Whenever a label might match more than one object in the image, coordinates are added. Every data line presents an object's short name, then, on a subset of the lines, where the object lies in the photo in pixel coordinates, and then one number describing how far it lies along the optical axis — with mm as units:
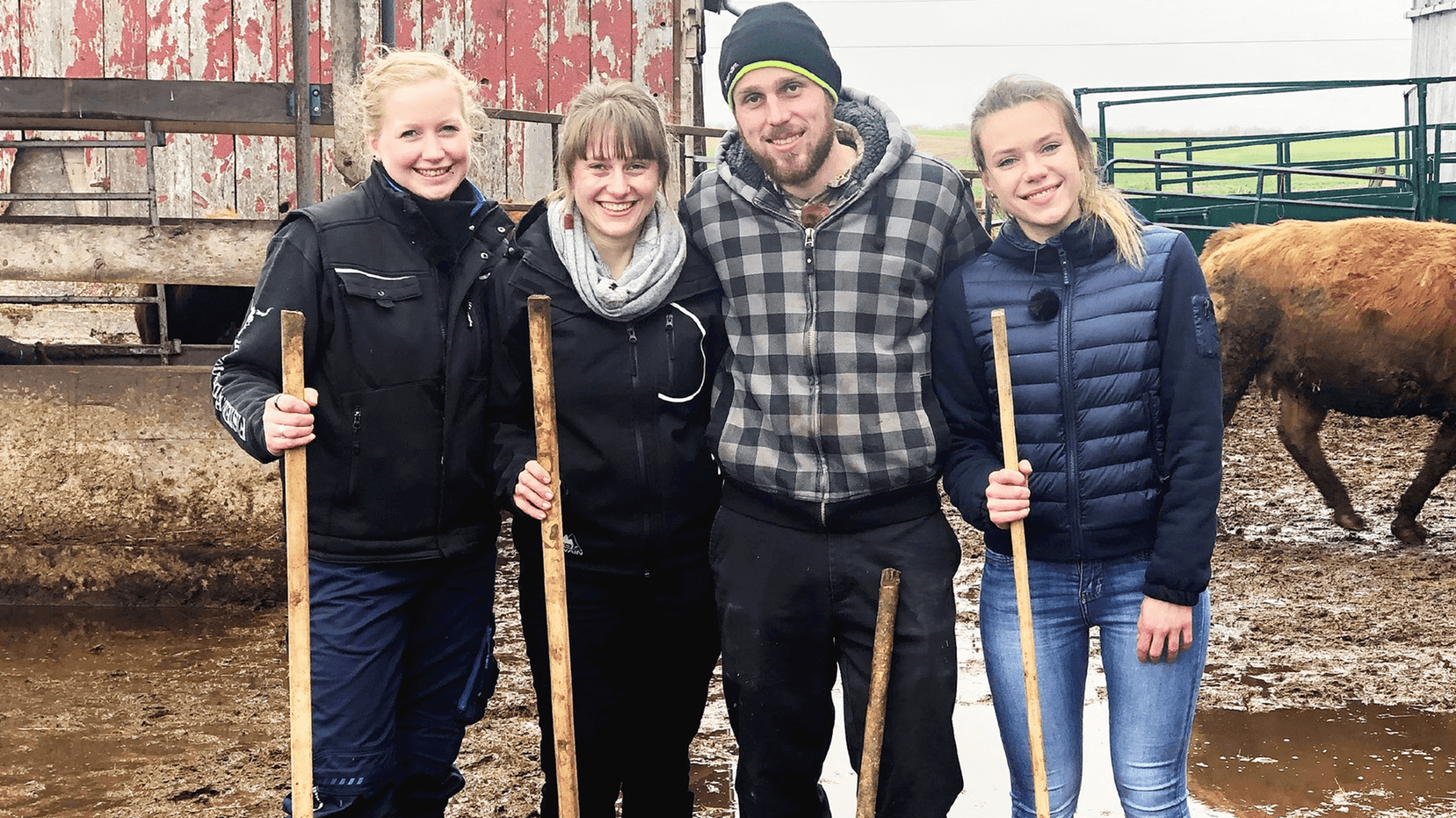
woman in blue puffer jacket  2359
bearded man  2527
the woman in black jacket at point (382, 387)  2561
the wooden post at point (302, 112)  4965
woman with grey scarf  2613
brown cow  6699
